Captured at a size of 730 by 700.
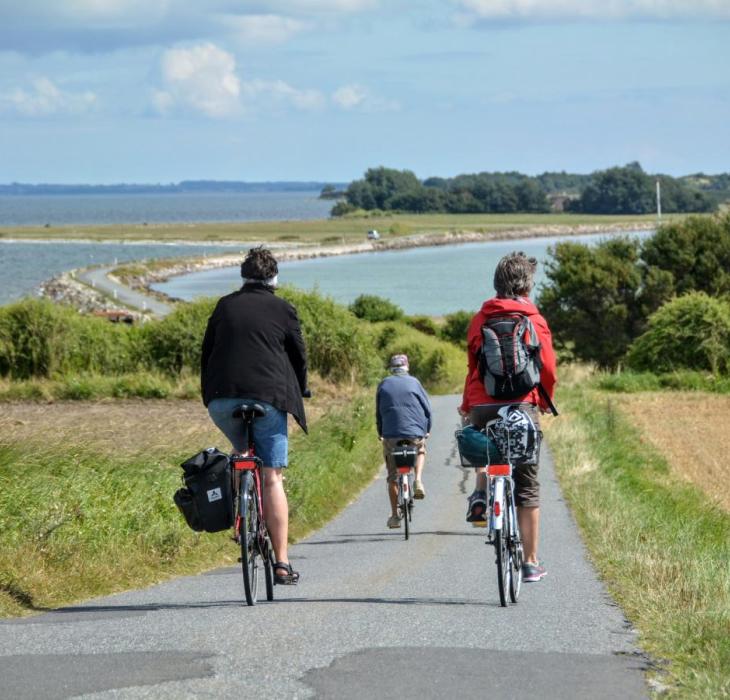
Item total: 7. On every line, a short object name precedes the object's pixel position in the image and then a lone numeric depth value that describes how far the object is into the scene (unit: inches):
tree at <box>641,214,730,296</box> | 2832.2
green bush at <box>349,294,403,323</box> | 2786.4
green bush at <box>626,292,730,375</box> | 1851.6
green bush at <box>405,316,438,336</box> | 2824.8
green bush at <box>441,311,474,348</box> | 2748.5
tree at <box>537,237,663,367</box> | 2719.0
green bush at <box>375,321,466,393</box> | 2008.1
